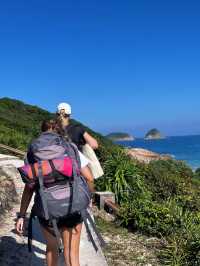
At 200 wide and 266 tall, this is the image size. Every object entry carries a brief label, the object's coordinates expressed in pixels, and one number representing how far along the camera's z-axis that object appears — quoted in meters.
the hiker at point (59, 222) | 2.08
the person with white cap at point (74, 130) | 2.58
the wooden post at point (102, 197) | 4.74
